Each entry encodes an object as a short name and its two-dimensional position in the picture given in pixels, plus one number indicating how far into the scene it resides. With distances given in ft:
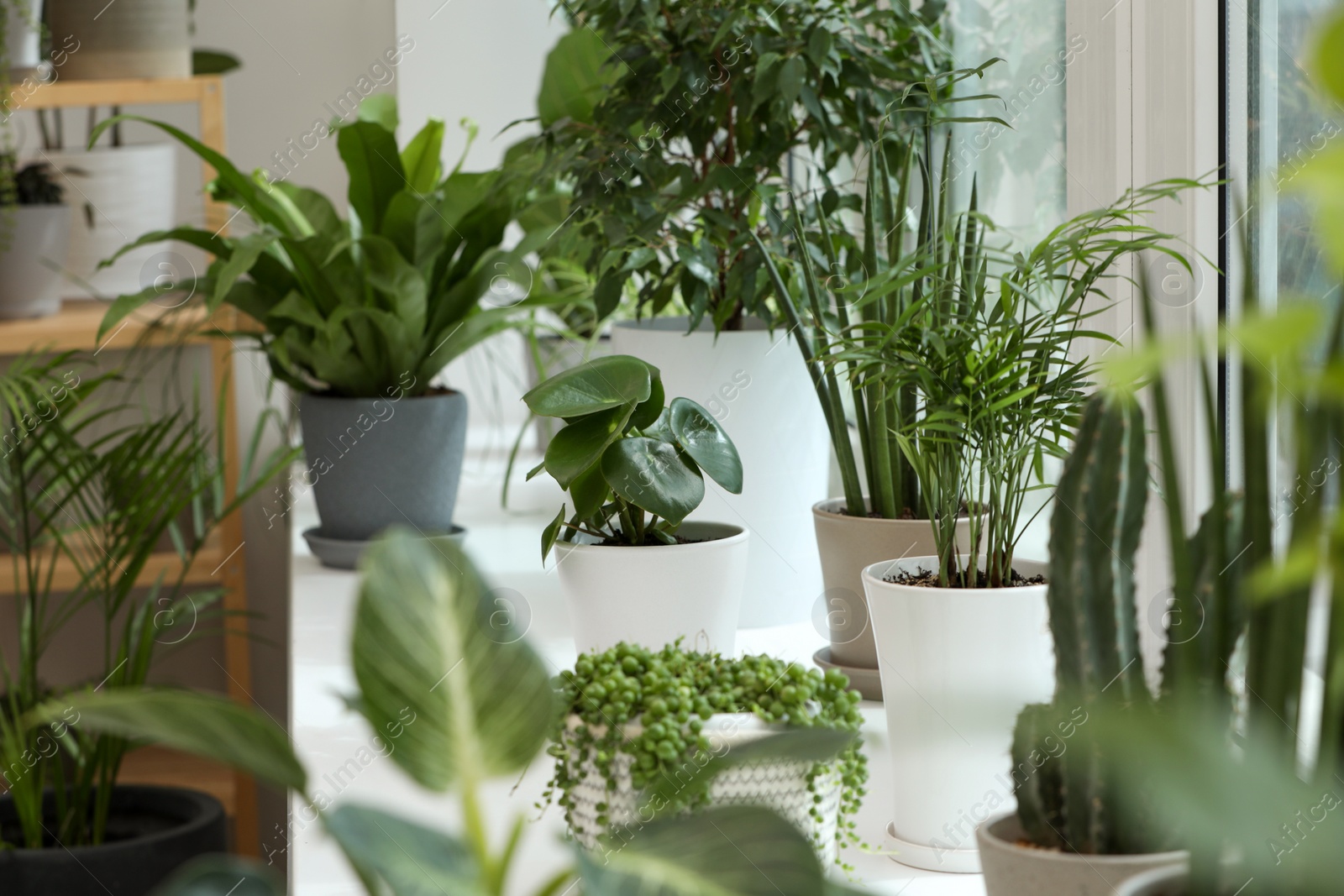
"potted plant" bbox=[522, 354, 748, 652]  6.51
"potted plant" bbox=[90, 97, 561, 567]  8.06
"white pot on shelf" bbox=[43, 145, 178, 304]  9.86
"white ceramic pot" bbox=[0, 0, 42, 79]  9.32
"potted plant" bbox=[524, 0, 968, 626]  7.05
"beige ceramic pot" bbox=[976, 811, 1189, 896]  5.00
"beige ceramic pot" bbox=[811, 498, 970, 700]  6.72
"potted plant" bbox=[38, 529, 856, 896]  3.77
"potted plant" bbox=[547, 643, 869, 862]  5.73
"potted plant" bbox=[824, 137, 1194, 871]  5.97
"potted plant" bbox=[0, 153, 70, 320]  9.36
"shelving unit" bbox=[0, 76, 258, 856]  9.39
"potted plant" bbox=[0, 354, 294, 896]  7.72
